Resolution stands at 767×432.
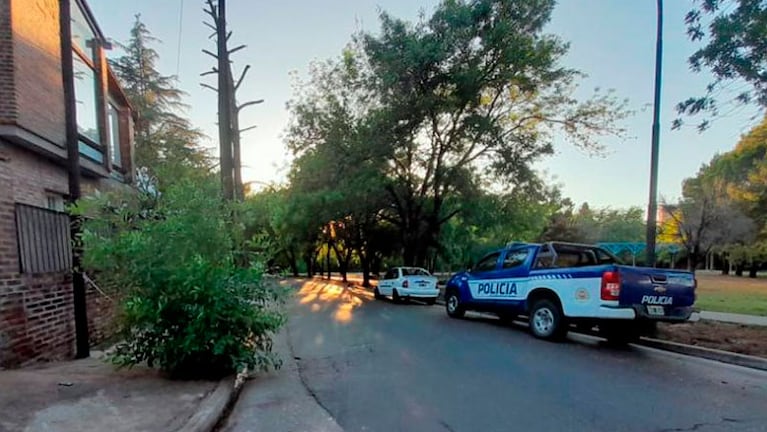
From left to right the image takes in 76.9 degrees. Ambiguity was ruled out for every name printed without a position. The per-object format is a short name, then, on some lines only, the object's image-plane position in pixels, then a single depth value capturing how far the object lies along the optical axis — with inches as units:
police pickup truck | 341.7
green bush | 244.7
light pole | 397.7
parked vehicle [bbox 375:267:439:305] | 775.1
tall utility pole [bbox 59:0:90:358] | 297.7
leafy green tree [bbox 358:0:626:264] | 710.5
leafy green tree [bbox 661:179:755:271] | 1443.2
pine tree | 1057.5
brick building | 256.4
